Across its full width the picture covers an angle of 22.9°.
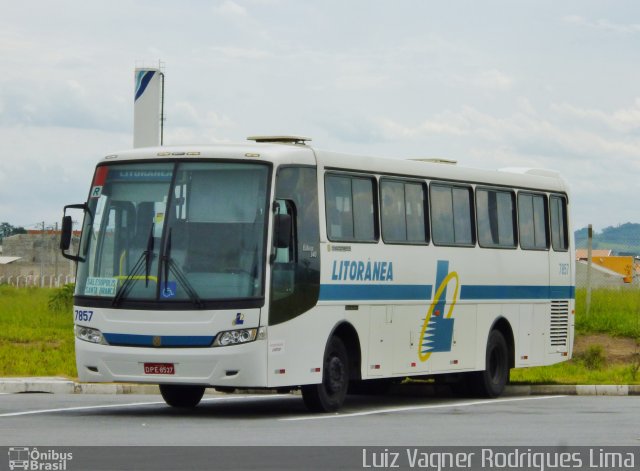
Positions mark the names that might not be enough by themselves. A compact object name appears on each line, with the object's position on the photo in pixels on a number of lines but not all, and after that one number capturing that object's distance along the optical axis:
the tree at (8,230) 155.18
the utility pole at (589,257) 33.00
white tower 46.69
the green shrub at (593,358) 29.67
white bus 18.69
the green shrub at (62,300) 39.84
